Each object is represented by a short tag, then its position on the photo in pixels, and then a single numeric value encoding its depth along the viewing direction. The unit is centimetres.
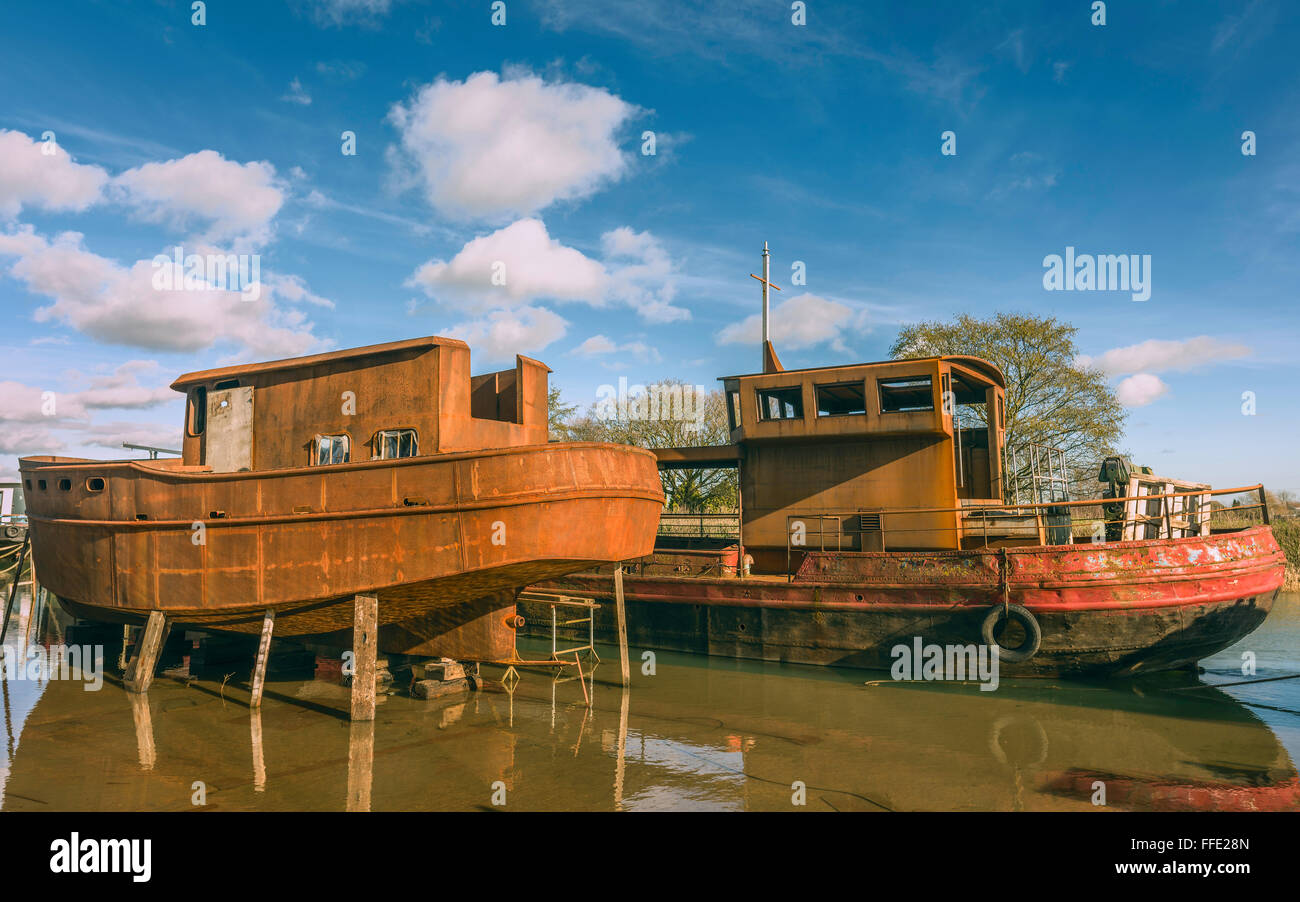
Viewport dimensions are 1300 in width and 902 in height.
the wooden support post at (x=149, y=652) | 1179
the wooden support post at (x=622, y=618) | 1291
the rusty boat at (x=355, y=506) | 1002
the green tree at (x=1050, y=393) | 2684
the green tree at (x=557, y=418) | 3634
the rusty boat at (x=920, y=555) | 1223
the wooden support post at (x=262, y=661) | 1106
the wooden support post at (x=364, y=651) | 1034
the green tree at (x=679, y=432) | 3434
